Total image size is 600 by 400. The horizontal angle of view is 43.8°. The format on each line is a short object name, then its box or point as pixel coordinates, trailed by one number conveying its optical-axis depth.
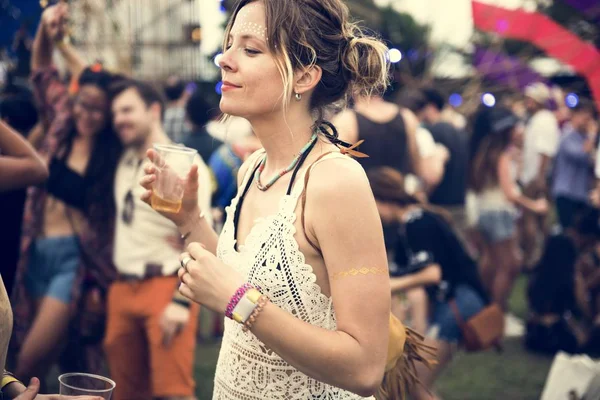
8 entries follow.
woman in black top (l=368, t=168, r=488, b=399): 4.17
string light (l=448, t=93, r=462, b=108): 12.05
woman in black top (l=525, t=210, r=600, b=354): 6.39
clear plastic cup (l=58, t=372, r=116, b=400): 1.82
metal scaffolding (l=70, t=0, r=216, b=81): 5.61
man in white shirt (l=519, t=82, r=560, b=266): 9.07
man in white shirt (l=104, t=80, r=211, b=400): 3.98
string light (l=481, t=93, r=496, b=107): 7.91
